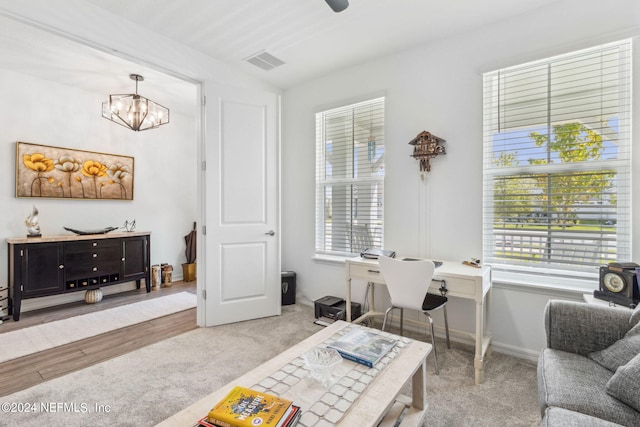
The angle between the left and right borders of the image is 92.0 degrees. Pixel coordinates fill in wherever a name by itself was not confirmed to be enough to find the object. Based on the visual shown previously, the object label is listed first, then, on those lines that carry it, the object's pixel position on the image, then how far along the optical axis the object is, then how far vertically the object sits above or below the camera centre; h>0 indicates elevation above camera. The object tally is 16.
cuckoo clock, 2.70 +0.55
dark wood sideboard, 3.13 -0.61
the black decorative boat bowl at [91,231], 3.68 -0.27
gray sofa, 1.12 -0.70
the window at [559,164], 2.11 +0.34
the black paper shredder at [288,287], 3.62 -0.92
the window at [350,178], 3.19 +0.34
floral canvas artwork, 3.42 +0.44
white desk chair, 2.15 -0.53
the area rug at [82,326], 2.54 -1.12
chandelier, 3.36 +1.10
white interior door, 3.04 +0.01
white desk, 2.08 -0.55
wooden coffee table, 1.06 -0.70
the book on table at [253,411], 0.95 -0.65
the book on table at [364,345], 1.39 -0.67
